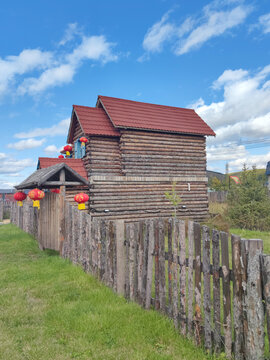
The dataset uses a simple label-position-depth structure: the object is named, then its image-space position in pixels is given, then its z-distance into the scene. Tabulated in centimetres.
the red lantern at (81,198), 973
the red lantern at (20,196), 1071
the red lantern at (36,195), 889
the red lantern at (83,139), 1545
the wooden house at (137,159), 1594
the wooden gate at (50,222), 887
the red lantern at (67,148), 1865
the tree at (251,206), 1617
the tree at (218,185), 5011
